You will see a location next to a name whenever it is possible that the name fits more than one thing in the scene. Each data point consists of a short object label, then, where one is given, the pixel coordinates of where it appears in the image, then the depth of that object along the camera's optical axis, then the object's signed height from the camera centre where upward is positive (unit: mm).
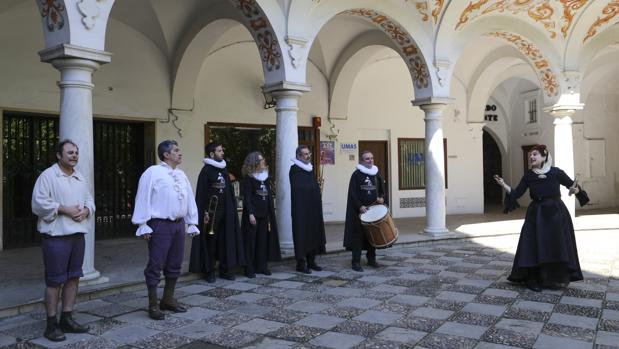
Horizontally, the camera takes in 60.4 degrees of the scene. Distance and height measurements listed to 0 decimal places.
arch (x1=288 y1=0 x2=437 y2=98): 8078 +2595
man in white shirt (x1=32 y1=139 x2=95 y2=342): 4129 -338
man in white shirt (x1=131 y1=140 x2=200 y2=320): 4684 -277
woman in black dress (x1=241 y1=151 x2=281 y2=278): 6679 -472
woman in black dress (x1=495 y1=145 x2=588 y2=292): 5762 -628
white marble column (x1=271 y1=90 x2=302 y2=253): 7953 +436
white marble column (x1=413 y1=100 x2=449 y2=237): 9930 +188
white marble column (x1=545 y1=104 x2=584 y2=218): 11797 +806
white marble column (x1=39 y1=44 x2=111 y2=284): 5523 +953
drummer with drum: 7039 -283
